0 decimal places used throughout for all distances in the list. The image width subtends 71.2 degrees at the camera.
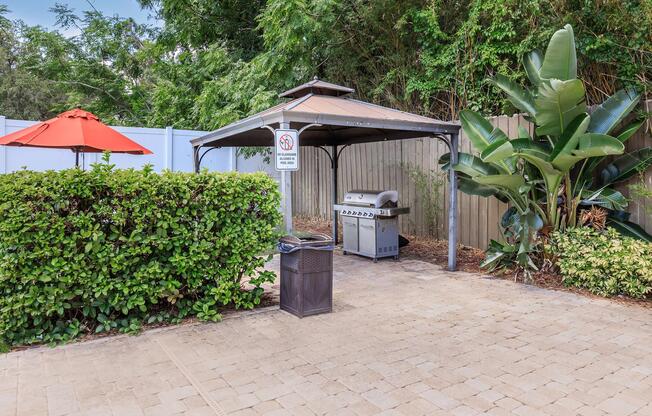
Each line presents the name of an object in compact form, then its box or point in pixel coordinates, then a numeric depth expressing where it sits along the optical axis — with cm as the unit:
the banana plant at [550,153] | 500
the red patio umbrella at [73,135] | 580
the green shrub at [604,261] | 490
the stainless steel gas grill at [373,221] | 707
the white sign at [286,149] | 461
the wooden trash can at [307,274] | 449
